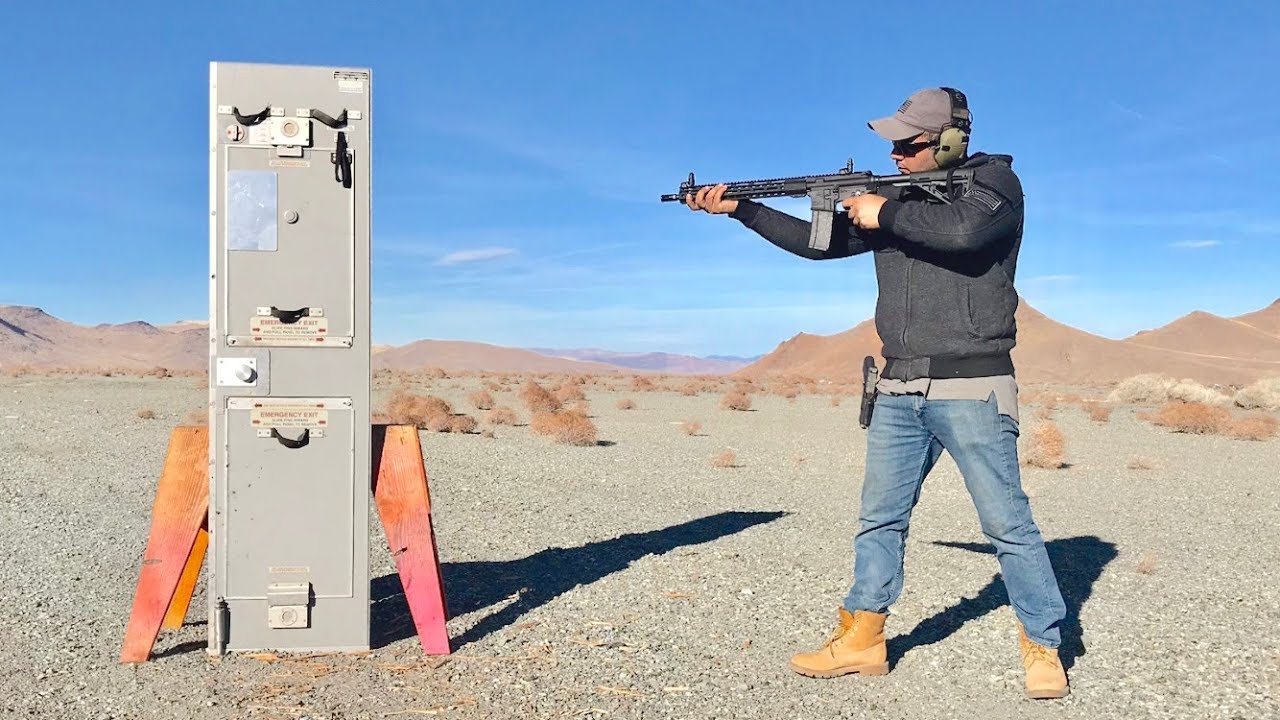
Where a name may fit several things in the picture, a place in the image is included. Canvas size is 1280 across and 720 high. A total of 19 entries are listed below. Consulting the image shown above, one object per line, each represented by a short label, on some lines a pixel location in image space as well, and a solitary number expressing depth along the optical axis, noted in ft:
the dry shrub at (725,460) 49.39
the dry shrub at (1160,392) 111.55
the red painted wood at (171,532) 15.69
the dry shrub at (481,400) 92.38
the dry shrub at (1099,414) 82.53
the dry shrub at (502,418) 72.33
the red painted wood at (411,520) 16.22
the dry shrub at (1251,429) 67.15
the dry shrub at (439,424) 63.10
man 14.03
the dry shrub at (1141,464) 50.28
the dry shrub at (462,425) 63.41
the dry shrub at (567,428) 58.18
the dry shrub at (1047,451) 50.44
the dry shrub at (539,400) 86.57
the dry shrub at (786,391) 124.26
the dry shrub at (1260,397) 103.14
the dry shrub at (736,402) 96.53
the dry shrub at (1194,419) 71.61
